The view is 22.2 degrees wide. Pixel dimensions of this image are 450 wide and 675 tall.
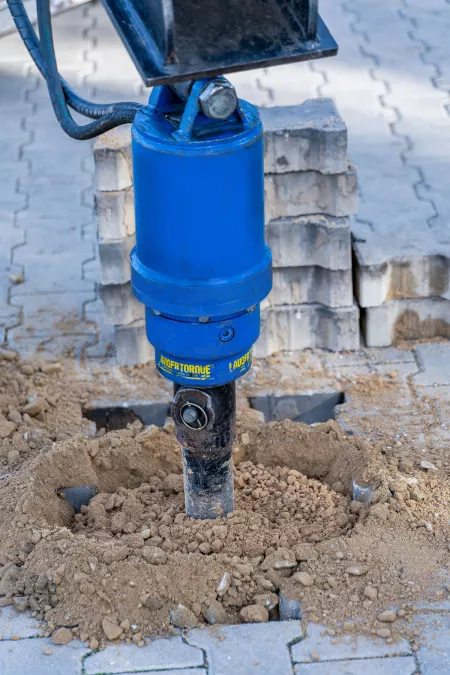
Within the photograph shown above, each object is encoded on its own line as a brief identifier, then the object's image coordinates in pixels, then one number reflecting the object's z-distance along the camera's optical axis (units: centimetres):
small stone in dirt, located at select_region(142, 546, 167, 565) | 383
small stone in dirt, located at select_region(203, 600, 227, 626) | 372
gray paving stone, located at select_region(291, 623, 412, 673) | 356
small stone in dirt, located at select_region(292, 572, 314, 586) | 377
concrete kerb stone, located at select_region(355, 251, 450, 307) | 525
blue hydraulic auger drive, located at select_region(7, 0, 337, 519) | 312
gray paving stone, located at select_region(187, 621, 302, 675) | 354
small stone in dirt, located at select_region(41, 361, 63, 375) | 531
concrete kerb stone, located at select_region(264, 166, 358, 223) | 502
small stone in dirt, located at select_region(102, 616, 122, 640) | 364
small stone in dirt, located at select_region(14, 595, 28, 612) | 377
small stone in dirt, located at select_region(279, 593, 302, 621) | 373
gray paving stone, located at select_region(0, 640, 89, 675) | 354
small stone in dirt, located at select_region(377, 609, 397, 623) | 366
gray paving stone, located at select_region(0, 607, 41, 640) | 368
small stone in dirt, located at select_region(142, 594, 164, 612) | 371
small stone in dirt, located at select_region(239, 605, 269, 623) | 371
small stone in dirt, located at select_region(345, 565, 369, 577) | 380
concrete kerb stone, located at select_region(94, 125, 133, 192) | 483
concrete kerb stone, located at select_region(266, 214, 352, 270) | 513
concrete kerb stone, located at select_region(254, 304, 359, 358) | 535
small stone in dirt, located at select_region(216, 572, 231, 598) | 378
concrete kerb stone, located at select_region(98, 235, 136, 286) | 503
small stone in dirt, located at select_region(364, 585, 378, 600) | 373
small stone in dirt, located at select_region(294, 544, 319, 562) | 388
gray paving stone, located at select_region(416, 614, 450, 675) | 351
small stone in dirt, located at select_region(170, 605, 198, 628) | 368
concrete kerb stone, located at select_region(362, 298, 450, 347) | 539
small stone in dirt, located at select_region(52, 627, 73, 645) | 364
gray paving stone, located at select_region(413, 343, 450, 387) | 523
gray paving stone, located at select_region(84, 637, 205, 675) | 355
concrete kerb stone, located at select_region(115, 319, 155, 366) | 529
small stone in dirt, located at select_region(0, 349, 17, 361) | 539
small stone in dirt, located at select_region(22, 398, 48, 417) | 497
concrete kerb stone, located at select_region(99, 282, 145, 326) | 516
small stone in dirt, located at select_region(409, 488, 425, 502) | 419
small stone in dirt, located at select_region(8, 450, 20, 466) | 457
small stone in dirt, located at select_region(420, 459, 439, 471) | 450
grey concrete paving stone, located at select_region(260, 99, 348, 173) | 491
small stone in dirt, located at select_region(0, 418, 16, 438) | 474
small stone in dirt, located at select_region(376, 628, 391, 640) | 362
